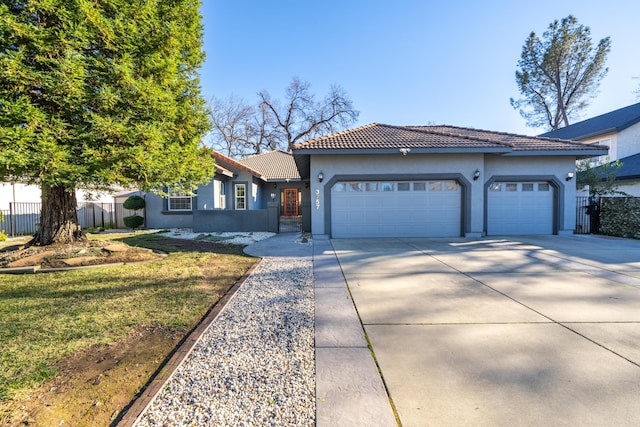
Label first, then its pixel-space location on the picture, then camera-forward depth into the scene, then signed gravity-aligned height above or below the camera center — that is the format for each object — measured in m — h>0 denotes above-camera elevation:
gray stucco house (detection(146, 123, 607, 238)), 10.52 +0.81
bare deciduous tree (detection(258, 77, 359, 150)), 31.92 +10.75
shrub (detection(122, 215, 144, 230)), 14.58 -0.63
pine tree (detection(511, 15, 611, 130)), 22.77 +10.97
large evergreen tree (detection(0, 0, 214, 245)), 5.36 +2.34
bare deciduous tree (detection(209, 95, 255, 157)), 31.69 +9.34
